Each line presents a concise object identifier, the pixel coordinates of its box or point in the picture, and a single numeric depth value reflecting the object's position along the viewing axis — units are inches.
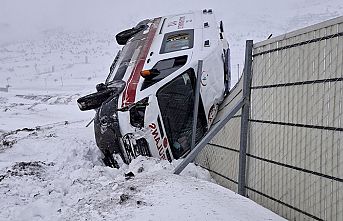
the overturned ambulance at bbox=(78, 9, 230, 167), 209.9
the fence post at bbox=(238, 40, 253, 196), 159.6
